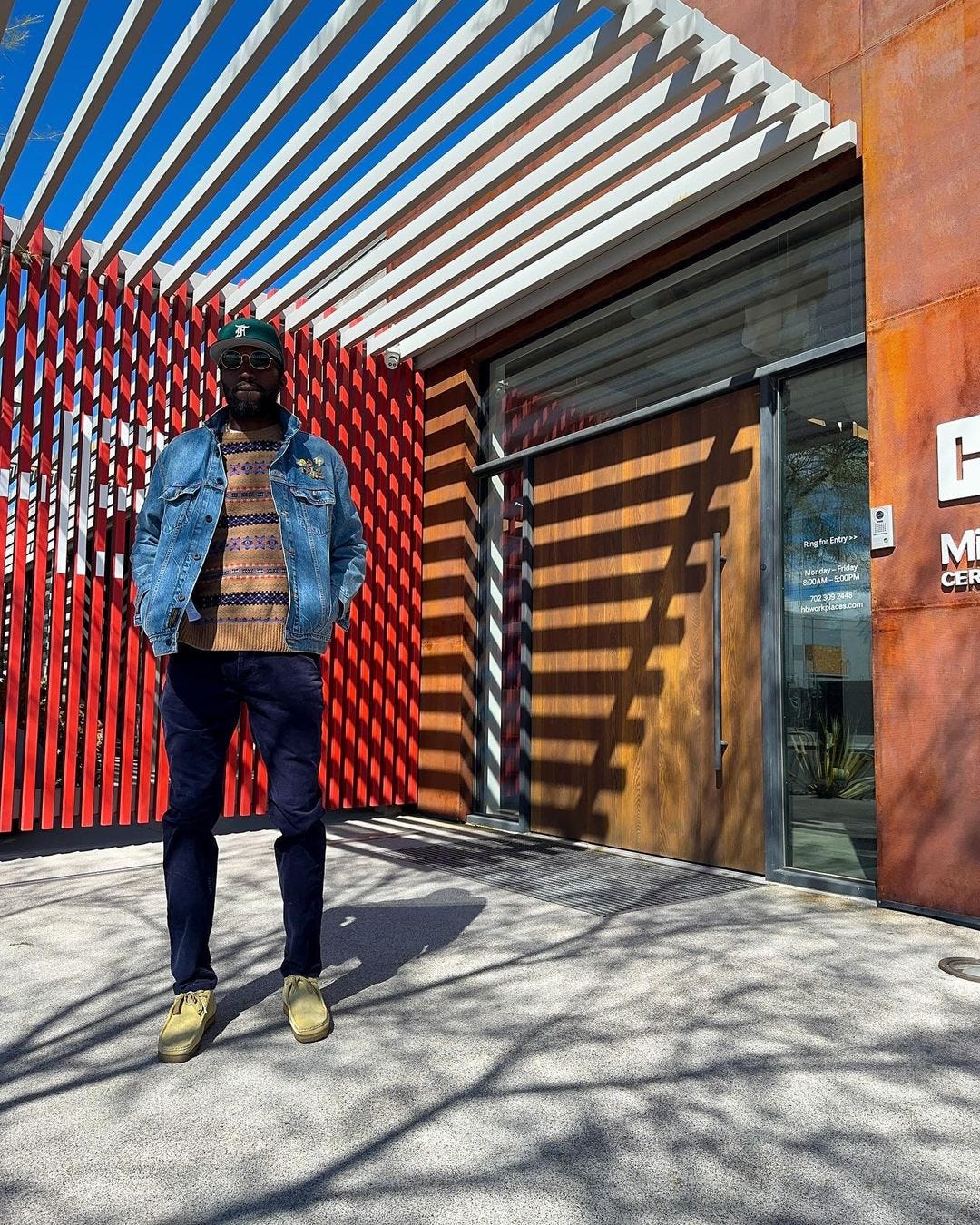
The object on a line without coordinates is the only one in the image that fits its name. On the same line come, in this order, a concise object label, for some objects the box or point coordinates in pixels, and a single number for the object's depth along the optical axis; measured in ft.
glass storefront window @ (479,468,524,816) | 19.81
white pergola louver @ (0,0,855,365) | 12.19
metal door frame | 13.87
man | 7.57
